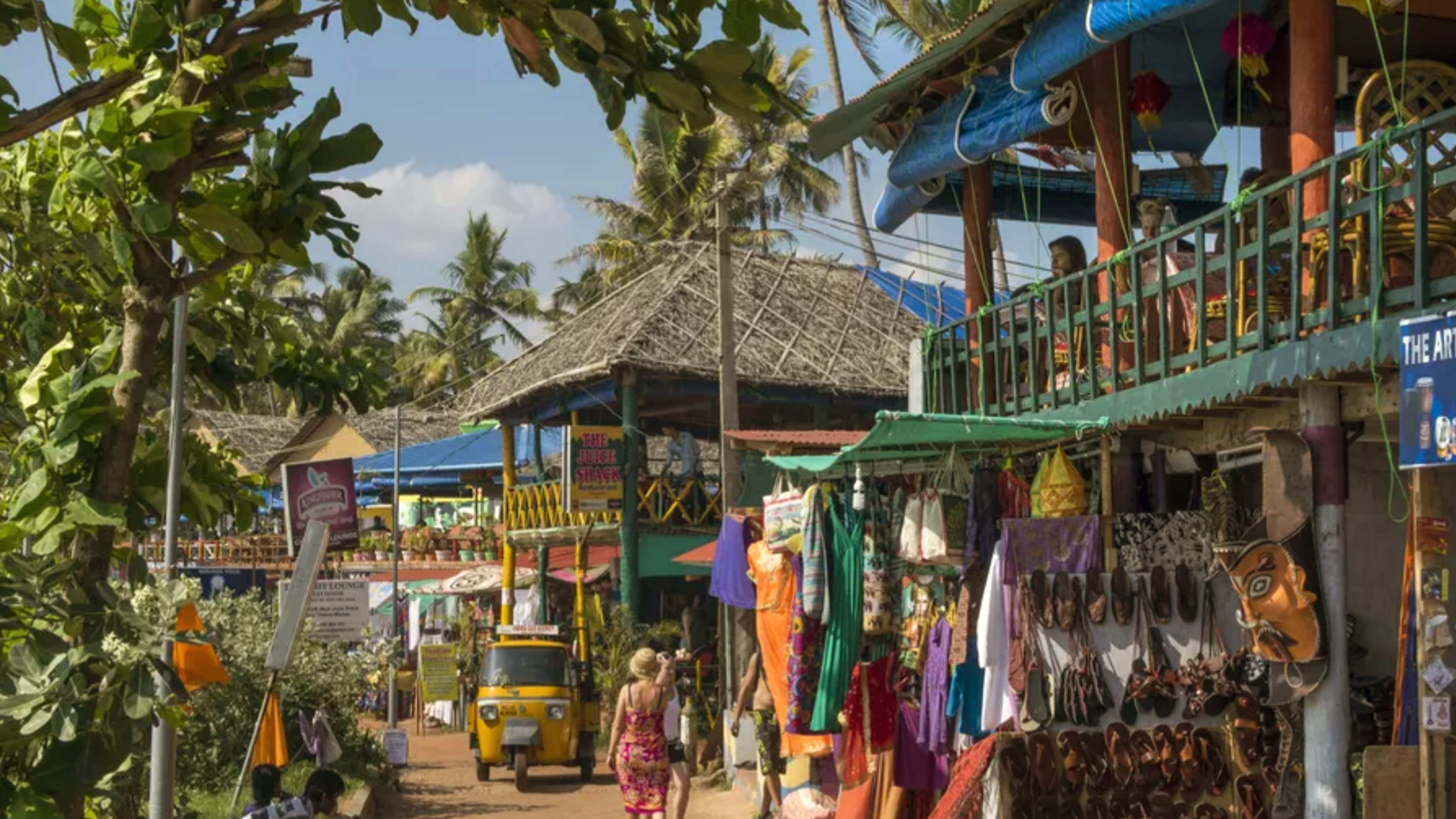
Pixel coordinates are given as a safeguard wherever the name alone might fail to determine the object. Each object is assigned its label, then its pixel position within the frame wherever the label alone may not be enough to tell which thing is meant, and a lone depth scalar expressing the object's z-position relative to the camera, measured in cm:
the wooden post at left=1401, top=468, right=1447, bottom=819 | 705
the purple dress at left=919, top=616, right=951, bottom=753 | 1071
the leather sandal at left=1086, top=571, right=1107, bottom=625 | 945
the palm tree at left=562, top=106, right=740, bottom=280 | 3847
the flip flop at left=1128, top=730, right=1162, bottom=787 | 911
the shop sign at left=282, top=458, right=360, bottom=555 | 1931
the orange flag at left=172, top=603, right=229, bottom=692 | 657
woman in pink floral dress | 1265
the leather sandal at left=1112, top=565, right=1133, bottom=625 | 935
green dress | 1155
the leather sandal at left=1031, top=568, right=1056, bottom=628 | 965
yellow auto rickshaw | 1958
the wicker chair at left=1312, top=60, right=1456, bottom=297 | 755
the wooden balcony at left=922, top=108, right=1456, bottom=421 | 750
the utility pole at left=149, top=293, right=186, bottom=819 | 439
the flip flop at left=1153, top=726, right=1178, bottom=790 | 905
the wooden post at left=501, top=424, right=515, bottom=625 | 2617
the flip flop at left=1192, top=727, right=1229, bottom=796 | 892
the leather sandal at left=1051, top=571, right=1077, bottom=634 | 955
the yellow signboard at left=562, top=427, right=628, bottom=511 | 2361
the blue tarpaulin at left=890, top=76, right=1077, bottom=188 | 1138
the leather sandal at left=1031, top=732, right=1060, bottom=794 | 929
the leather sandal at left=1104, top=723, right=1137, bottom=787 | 920
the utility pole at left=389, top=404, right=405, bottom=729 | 2433
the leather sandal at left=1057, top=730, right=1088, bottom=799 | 930
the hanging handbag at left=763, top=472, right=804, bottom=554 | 1221
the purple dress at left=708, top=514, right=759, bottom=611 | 1420
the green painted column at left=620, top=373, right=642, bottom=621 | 2420
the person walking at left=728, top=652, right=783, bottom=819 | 1419
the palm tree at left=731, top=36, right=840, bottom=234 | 3909
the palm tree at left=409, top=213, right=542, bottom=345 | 5925
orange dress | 1273
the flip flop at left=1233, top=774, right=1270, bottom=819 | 873
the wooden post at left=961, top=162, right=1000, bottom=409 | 1373
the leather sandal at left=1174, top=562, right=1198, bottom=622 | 908
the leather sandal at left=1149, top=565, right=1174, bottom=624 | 920
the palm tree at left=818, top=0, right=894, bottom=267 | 3192
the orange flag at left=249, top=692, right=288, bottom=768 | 1164
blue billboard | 659
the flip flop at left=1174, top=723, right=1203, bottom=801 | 894
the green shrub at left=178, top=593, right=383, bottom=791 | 1577
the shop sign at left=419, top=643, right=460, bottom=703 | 2509
